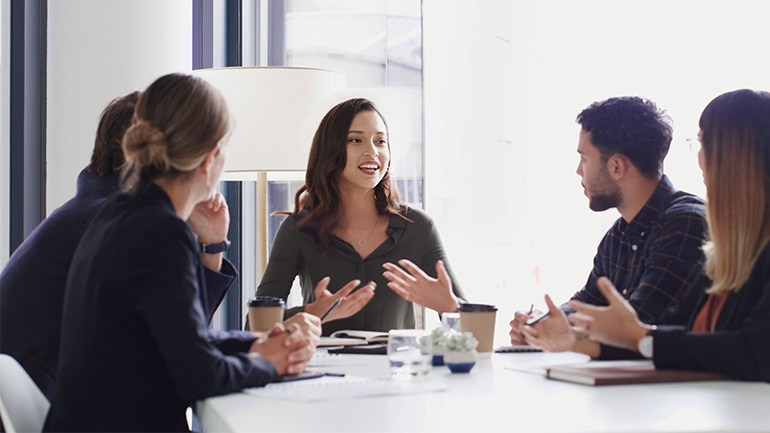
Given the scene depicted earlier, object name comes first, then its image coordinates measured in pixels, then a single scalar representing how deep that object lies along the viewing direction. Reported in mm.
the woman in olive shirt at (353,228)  2938
